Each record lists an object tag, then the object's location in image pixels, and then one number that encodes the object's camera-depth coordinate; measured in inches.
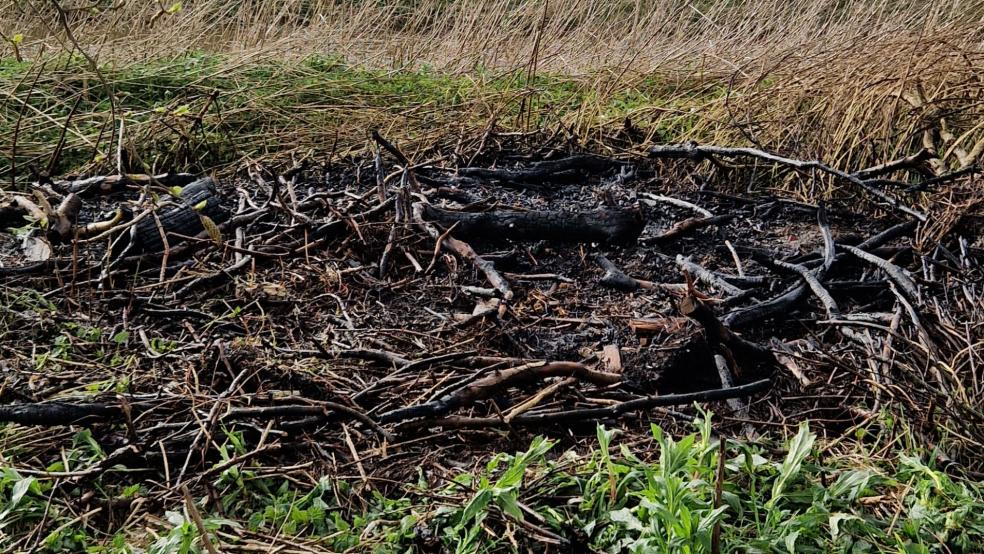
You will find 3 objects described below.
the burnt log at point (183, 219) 129.1
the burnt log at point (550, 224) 135.3
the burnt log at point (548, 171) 169.8
